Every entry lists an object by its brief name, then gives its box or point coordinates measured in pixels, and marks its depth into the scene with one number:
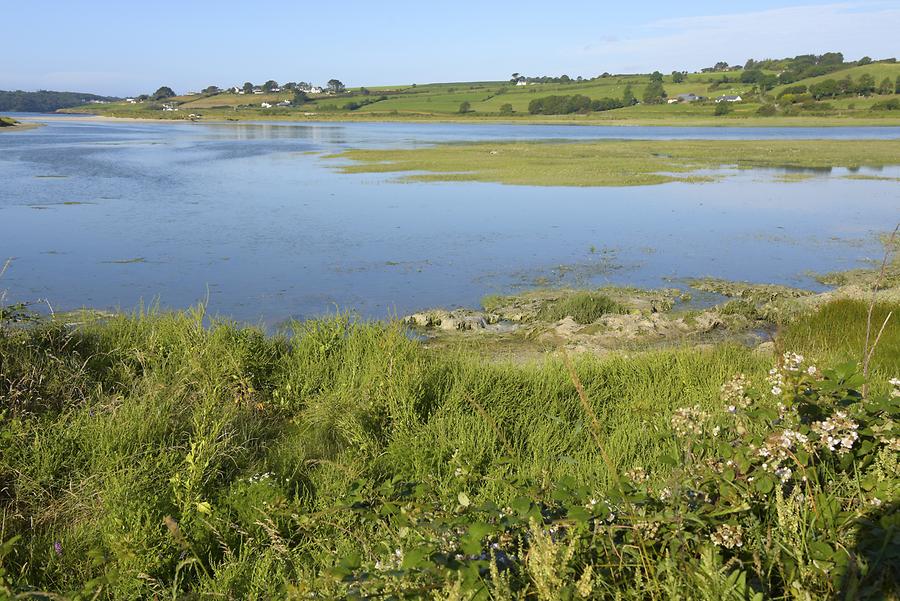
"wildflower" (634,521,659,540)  2.79
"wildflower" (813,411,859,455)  3.02
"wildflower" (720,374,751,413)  3.31
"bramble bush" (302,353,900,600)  2.51
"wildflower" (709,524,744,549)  2.73
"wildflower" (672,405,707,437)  3.30
